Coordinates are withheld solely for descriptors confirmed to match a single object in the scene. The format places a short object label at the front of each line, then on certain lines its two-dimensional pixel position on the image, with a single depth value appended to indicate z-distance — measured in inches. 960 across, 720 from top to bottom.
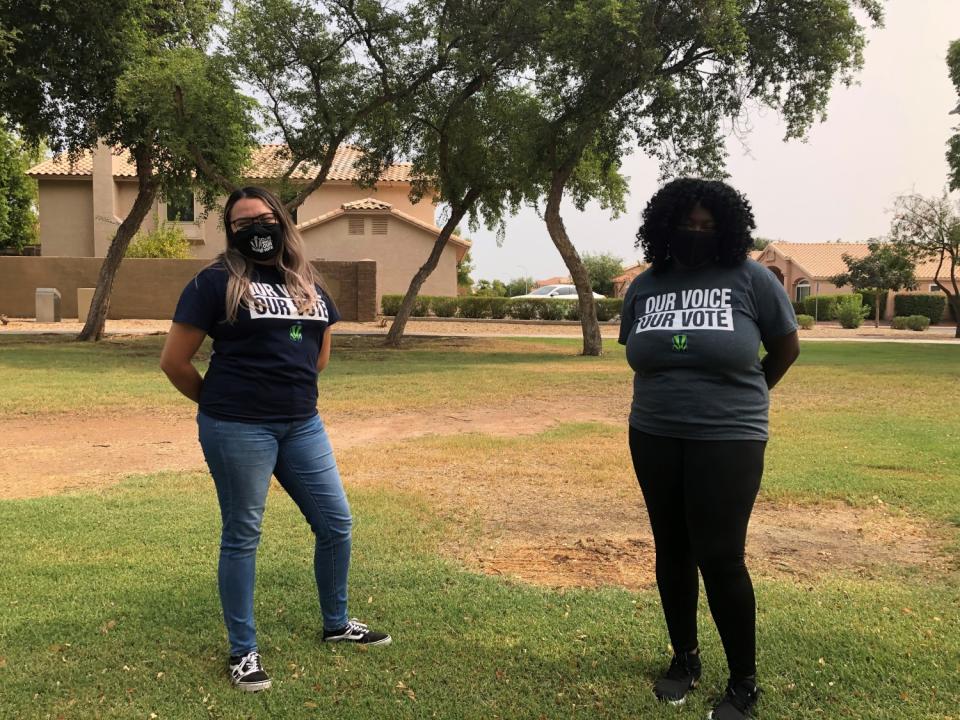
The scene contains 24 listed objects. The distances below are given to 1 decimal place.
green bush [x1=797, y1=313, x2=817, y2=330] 1344.7
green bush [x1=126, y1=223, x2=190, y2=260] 1268.5
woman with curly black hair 107.6
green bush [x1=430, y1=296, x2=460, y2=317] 1373.0
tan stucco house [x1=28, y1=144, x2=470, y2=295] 1430.9
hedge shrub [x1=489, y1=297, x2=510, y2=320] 1380.4
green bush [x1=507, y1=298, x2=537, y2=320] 1392.7
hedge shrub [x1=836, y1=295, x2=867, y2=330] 1409.9
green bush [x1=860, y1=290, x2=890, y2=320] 1864.4
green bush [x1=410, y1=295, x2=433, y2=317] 1365.7
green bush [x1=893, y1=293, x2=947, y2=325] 1828.2
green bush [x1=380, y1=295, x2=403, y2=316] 1348.4
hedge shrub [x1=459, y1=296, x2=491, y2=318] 1374.3
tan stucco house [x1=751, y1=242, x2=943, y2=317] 2126.0
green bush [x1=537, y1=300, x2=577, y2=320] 1380.4
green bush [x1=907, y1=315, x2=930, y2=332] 1408.7
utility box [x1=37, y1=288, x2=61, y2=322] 1067.3
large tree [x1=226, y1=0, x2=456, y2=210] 673.6
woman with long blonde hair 115.5
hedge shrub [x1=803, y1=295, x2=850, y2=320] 1681.8
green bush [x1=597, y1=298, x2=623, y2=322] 1364.4
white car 1910.7
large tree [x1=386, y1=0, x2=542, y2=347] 679.7
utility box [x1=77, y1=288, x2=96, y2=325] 1120.8
